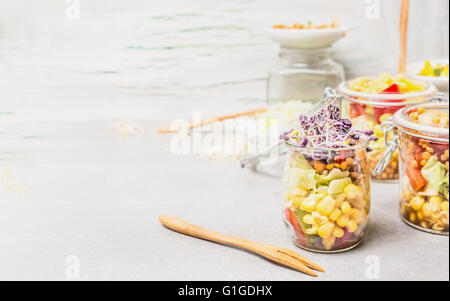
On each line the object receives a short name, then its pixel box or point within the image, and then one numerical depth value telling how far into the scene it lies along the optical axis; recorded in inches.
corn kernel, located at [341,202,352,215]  32.1
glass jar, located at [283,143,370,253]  32.0
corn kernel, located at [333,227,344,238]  32.8
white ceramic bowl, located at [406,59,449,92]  48.4
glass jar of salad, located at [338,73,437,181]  42.1
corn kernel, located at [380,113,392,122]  42.4
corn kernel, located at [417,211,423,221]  36.3
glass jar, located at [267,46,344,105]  53.1
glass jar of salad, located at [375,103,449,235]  34.0
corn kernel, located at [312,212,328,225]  32.0
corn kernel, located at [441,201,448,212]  34.8
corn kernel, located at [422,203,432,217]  35.6
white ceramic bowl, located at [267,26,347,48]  49.8
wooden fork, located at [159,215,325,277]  32.0
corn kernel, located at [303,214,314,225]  32.4
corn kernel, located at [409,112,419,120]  35.8
